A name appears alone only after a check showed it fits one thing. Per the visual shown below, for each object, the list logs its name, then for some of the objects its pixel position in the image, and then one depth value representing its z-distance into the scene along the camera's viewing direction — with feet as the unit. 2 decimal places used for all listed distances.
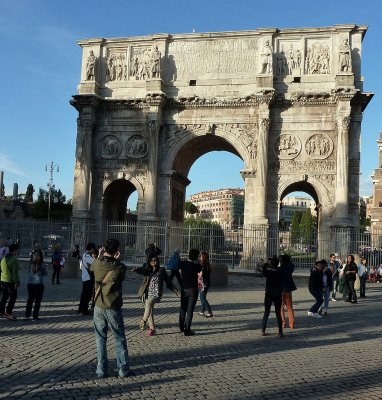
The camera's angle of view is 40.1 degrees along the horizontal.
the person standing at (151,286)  29.01
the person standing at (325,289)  39.73
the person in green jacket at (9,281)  32.48
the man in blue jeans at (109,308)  19.92
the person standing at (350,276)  49.83
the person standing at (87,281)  35.17
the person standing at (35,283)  32.52
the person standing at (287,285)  33.42
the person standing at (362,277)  56.49
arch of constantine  81.46
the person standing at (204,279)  36.76
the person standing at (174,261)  41.62
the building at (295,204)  507.30
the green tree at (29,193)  249.55
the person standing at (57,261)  57.98
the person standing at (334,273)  50.00
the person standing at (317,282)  37.47
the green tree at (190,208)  385.54
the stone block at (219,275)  60.85
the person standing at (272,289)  30.14
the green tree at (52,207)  179.62
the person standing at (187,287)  29.88
